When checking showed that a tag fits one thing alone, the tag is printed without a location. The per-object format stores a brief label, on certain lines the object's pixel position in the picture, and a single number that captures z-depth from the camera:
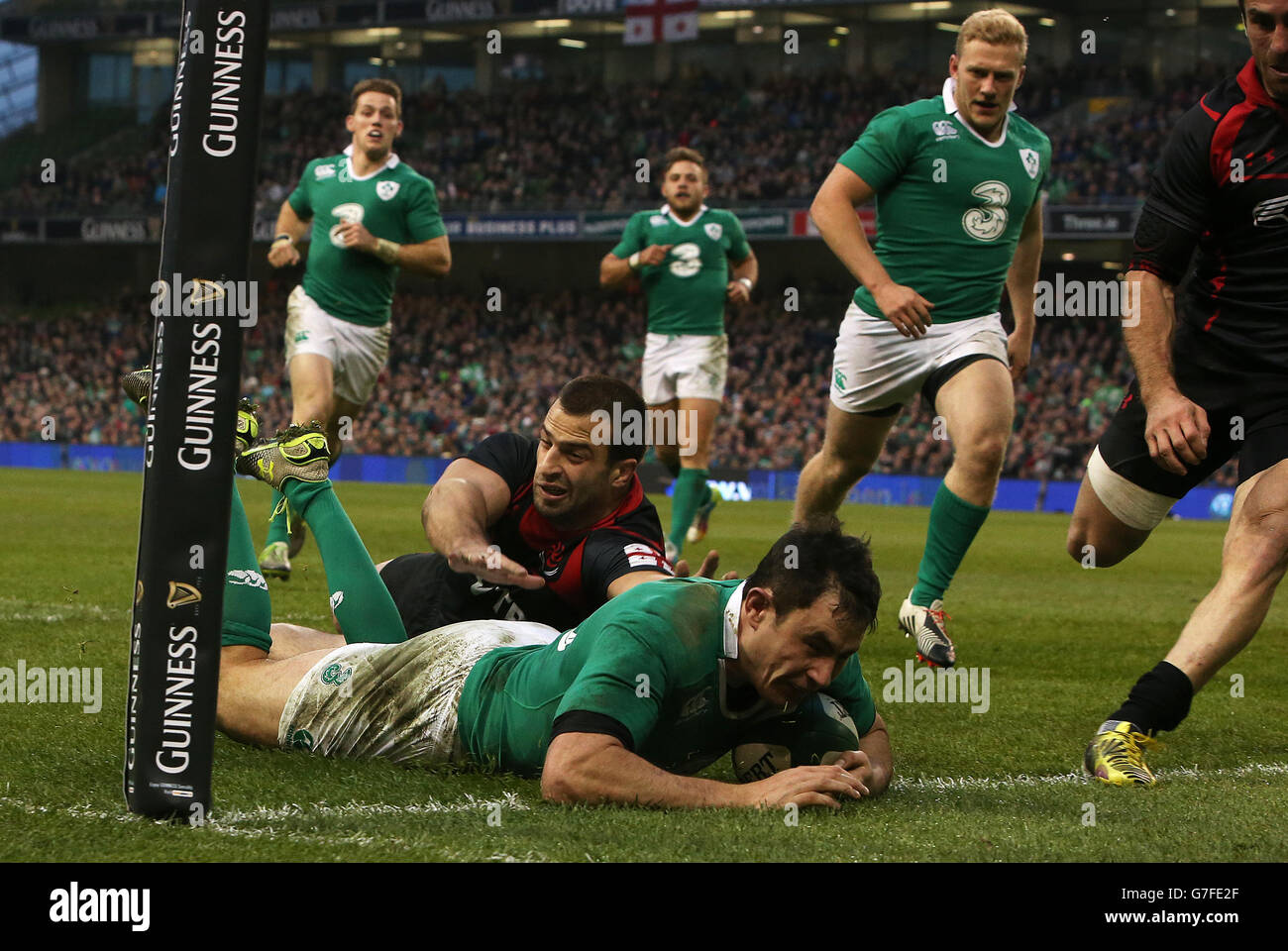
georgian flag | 37.50
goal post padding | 3.10
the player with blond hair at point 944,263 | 6.74
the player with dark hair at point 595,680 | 3.62
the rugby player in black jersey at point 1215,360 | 4.66
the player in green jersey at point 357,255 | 10.09
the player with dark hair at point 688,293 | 13.07
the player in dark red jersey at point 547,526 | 4.63
